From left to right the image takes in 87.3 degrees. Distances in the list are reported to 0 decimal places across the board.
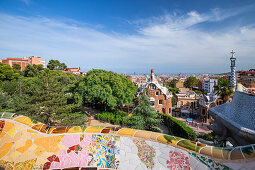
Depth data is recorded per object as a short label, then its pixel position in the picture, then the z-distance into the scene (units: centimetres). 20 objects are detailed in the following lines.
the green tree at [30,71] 4409
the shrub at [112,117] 1711
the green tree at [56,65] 5931
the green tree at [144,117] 1325
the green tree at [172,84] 8669
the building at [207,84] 5451
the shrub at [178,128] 1383
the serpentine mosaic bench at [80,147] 378
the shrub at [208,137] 1232
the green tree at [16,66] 5263
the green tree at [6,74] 3328
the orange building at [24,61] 6493
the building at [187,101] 3616
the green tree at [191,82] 8156
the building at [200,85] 8021
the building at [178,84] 8389
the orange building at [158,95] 2272
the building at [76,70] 9055
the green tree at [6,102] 1930
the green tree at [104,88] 1689
